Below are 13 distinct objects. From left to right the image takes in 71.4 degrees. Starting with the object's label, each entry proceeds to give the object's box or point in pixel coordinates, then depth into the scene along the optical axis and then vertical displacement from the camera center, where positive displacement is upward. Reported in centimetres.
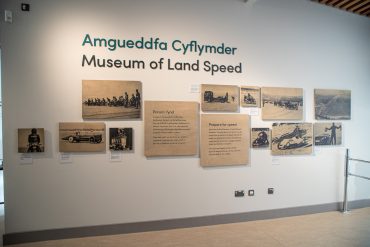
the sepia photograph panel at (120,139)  344 -20
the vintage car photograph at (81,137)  331 -17
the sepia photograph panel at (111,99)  336 +33
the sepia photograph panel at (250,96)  385 +41
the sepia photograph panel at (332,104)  419 +32
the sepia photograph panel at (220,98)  371 +38
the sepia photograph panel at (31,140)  320 -20
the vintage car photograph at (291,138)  400 -23
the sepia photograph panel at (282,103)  394 +32
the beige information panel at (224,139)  372 -23
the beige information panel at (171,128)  353 -6
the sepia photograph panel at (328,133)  421 -16
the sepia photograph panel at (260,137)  391 -21
